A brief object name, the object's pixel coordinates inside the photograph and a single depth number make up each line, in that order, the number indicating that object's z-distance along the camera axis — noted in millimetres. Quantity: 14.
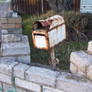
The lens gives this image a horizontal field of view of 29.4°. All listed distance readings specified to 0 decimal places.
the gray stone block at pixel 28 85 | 2375
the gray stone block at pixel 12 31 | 3667
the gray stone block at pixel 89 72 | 2096
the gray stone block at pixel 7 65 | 2549
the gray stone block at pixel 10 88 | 2609
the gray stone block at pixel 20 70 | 2443
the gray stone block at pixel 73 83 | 2038
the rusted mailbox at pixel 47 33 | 2165
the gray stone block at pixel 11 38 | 2963
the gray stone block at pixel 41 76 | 2227
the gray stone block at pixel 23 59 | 2783
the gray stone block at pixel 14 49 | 2709
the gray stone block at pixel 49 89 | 2237
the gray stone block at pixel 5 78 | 2609
